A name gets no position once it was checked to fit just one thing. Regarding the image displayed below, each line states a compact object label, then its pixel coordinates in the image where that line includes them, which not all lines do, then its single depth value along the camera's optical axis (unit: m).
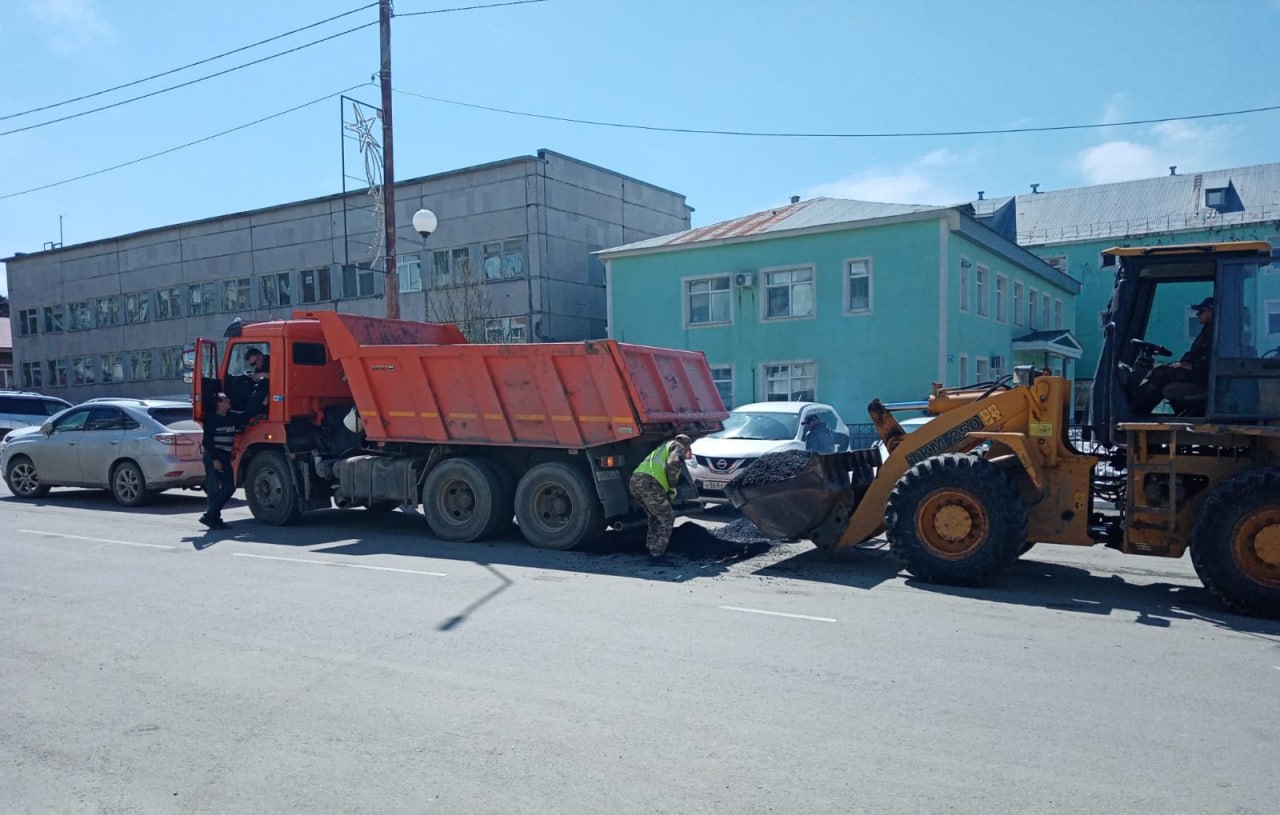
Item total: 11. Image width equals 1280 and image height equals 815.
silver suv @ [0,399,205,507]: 14.31
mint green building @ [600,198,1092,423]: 24.03
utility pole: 16.42
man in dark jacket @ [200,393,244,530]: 12.24
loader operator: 7.65
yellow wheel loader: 7.36
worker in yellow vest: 9.80
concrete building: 30.77
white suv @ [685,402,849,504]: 13.06
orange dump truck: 10.39
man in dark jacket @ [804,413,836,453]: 13.91
